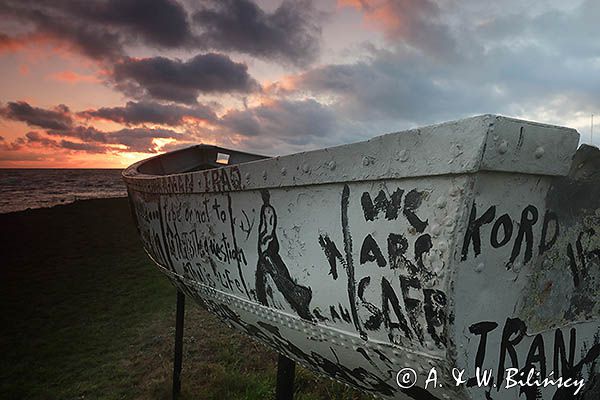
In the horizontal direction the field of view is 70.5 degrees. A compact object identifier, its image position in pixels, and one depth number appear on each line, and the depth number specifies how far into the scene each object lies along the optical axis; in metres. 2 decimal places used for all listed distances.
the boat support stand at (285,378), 3.13
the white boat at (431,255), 1.49
